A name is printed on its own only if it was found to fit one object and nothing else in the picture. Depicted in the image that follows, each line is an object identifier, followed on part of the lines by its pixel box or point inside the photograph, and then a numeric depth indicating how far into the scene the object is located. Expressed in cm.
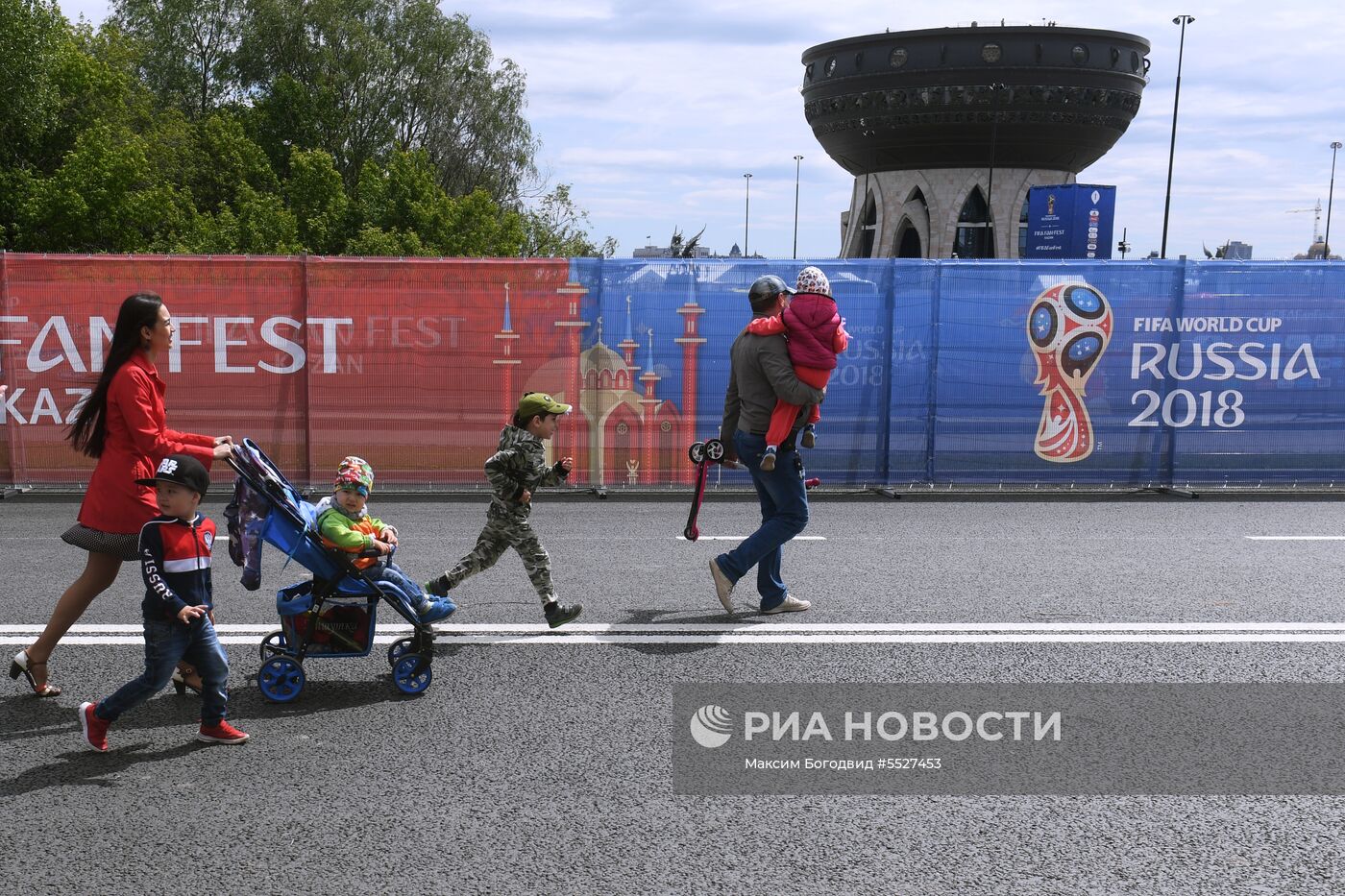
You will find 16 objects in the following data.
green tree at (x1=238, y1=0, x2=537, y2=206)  5372
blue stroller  504
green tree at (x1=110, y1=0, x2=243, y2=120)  5747
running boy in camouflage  598
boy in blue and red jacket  435
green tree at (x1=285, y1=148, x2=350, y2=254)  3834
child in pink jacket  646
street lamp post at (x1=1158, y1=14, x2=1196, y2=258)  5748
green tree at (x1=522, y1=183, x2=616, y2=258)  4950
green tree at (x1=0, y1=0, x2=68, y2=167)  2783
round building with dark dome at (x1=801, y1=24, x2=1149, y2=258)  6438
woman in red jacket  489
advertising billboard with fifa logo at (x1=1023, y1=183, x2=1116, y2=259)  4506
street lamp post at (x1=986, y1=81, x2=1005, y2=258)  6391
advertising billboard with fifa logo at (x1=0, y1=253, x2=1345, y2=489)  1153
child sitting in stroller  504
